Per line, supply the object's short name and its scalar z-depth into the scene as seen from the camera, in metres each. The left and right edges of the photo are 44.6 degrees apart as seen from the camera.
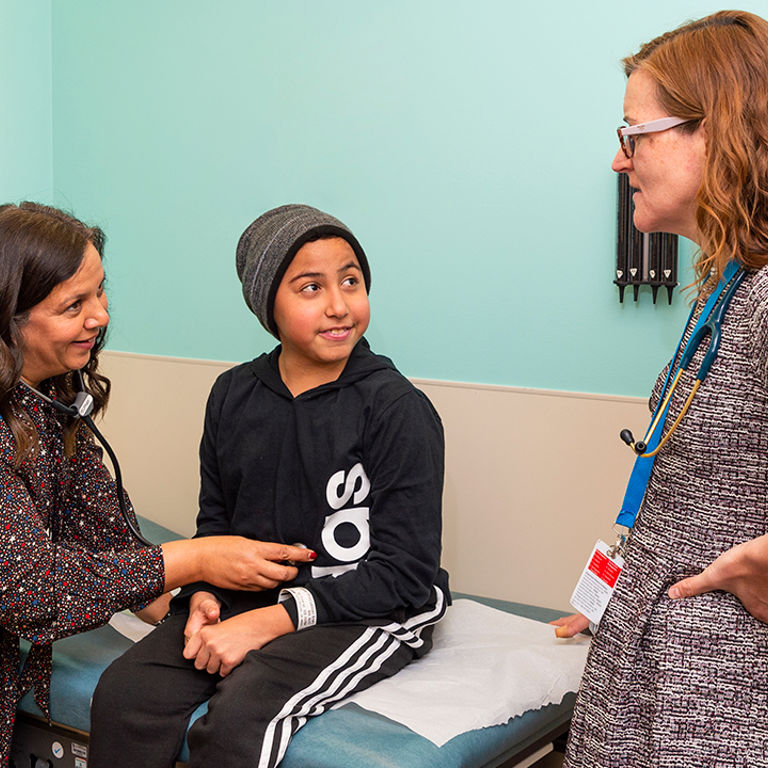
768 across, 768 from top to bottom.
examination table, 1.37
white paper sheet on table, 1.48
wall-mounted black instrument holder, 1.93
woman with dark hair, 1.46
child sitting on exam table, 1.48
